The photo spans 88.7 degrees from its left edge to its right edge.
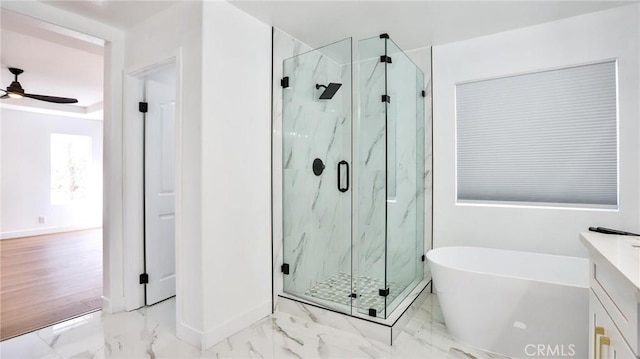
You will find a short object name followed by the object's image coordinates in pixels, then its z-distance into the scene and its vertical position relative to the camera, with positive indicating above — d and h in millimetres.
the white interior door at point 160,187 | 2910 -58
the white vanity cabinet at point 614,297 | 1003 -421
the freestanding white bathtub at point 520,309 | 1932 -807
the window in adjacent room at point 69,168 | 6559 +274
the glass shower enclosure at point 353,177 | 2451 +30
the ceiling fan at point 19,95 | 3443 +935
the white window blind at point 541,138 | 2492 +355
